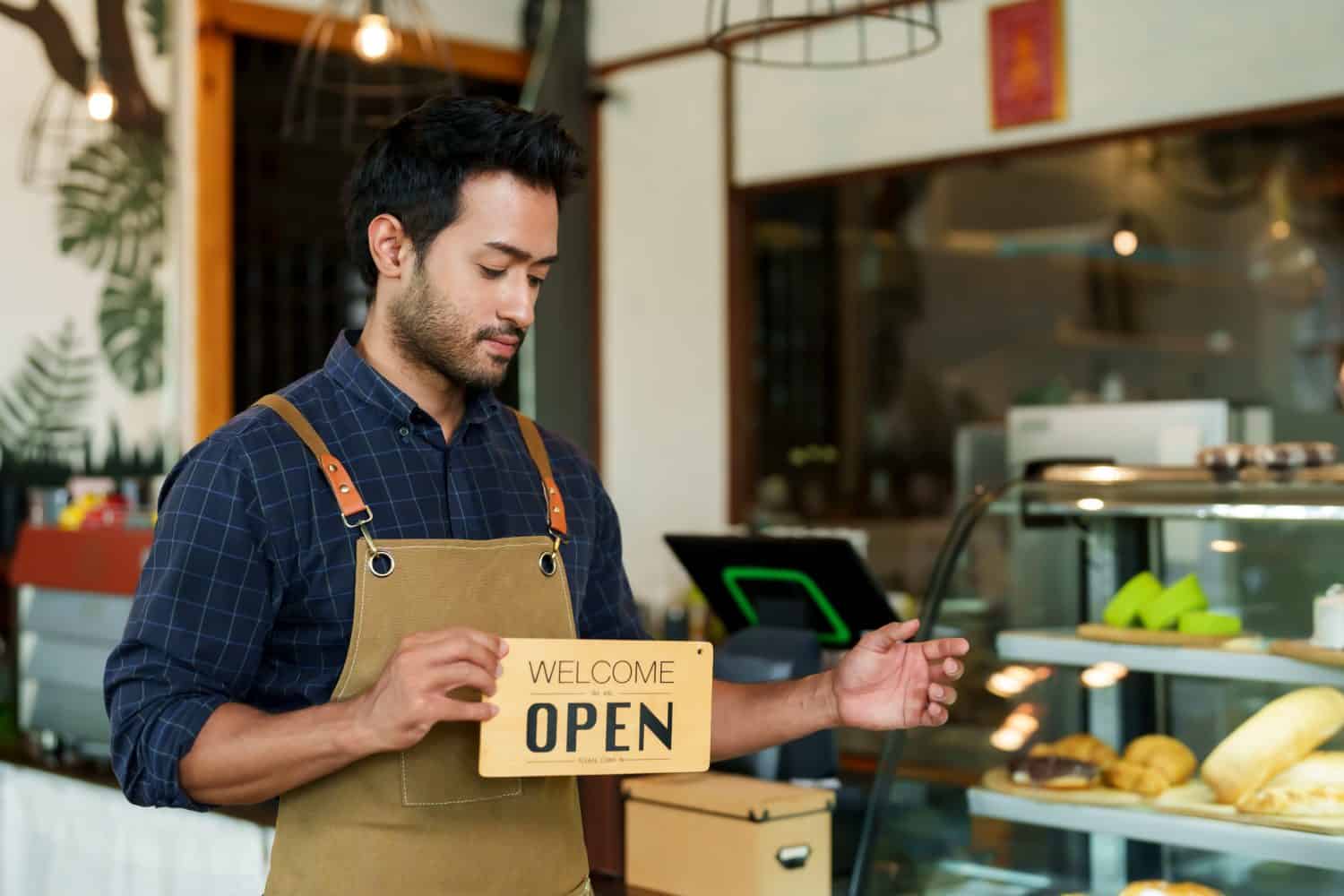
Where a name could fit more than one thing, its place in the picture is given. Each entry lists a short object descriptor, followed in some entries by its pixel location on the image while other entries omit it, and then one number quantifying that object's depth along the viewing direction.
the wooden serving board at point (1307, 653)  2.21
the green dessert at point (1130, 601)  2.54
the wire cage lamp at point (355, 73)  5.04
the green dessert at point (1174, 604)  2.45
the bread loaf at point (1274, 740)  2.26
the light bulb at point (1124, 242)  6.20
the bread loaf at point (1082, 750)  2.50
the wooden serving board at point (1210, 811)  2.15
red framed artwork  4.42
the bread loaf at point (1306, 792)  2.19
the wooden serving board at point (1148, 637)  2.37
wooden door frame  4.84
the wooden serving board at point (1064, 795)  2.41
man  1.52
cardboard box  2.28
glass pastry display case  2.28
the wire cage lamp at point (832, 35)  4.67
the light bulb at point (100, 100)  4.25
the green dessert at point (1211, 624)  2.40
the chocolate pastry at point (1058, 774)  2.48
